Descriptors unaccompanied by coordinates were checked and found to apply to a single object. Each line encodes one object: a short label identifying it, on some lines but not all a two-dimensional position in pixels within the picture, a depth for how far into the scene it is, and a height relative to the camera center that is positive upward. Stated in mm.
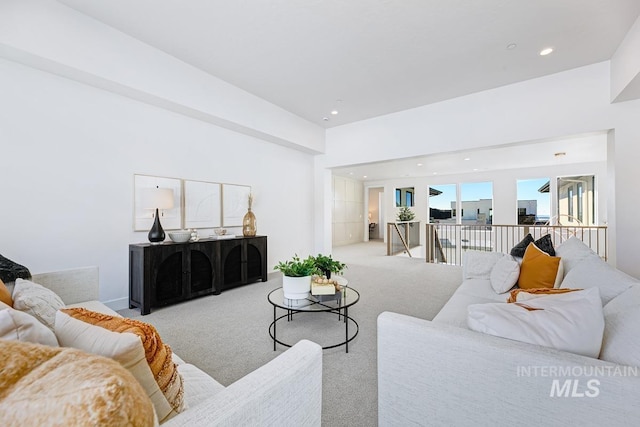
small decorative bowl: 3250 -281
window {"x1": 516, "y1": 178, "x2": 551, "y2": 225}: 7879 +391
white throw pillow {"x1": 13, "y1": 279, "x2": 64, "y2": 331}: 1200 -431
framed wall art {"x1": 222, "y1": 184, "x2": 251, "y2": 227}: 4145 +171
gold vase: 4234 -185
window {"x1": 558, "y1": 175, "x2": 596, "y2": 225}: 7227 +421
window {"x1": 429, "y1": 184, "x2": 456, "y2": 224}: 9188 +379
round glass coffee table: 2127 -761
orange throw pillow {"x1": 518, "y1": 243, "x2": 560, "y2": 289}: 2051 -460
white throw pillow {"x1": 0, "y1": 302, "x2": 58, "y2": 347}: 646 -296
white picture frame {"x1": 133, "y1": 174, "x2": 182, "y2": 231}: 3170 +80
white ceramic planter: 2209 -623
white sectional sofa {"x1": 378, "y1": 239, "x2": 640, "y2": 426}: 787 -560
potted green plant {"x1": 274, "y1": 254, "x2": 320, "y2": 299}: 2213 -561
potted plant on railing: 8273 -76
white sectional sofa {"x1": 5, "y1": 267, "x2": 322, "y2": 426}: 666 -522
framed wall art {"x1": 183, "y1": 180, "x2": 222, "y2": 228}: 3693 +140
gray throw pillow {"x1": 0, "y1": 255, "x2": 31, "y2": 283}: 1648 -378
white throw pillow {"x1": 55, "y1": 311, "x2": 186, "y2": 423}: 657 -351
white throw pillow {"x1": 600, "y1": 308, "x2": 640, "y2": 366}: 841 -434
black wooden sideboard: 2924 -715
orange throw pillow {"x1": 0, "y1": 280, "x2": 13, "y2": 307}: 1243 -403
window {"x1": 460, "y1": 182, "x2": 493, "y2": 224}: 8680 +398
